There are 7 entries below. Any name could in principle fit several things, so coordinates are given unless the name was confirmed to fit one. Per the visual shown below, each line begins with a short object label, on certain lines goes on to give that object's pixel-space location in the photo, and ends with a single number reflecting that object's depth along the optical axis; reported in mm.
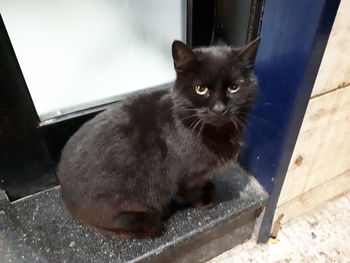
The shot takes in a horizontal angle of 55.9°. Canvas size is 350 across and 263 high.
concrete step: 833
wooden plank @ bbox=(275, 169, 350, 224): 1071
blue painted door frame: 651
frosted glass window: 795
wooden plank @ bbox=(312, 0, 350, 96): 669
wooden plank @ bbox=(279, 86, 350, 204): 828
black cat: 687
